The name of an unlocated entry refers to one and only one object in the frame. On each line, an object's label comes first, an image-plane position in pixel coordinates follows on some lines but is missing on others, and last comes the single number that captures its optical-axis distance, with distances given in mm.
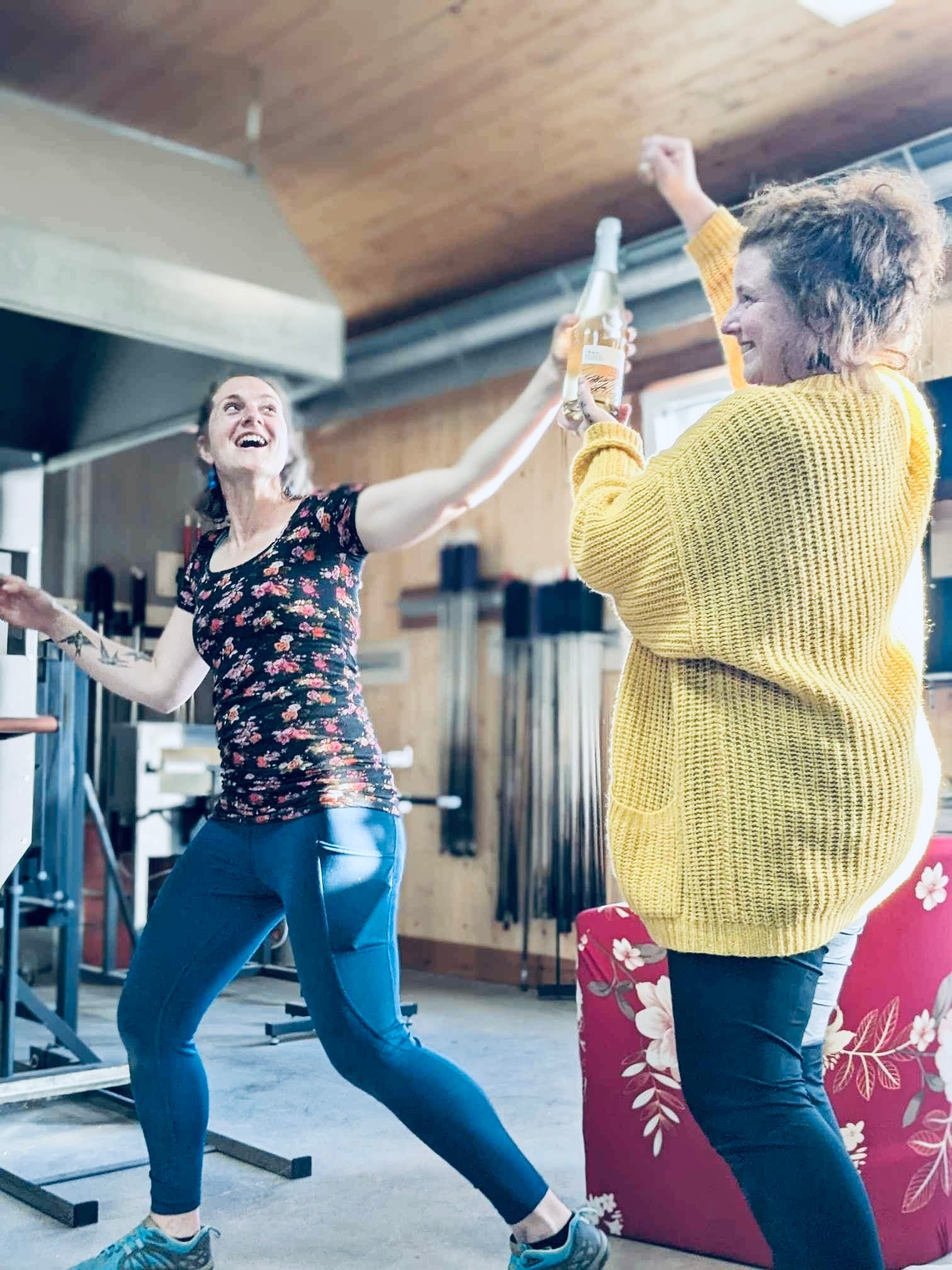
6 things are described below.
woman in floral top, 1722
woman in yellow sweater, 1225
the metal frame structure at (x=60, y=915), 2771
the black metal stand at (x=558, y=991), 4836
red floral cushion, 2043
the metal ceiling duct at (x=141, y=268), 3852
